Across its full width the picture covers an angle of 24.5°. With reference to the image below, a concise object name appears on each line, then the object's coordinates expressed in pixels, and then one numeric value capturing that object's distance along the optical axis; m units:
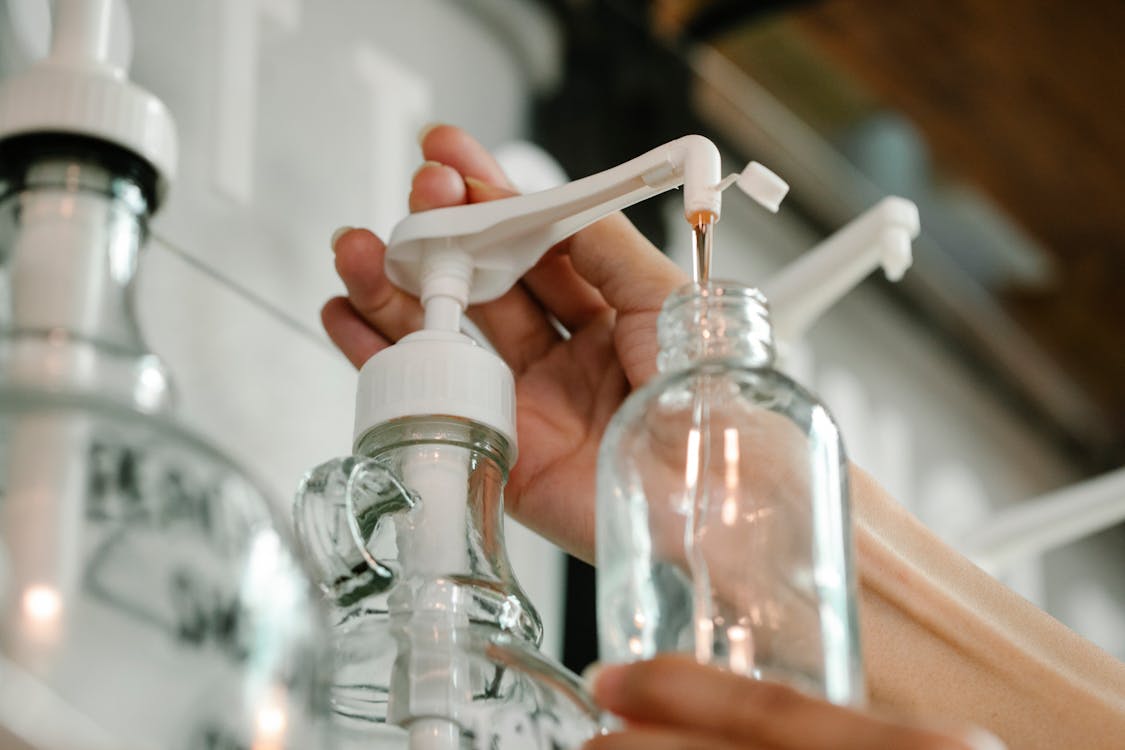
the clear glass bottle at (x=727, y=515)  0.60
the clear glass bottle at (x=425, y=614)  0.61
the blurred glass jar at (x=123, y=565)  0.51
